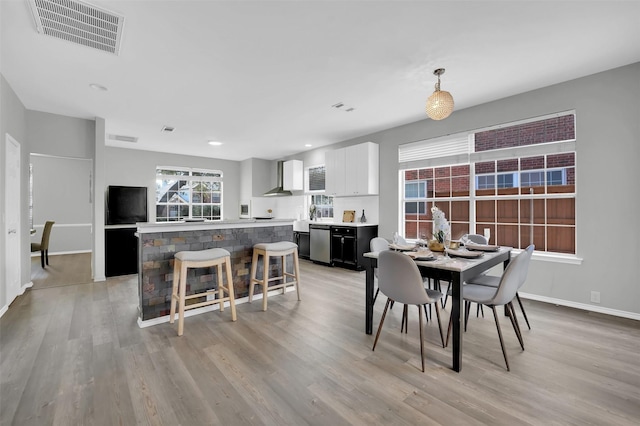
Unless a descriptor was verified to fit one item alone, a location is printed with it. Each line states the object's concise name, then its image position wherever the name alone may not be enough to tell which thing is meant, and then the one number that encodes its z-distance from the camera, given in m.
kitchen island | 3.00
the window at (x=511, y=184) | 3.59
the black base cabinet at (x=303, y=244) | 6.59
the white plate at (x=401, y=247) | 2.76
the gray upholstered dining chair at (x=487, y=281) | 2.72
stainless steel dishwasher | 5.94
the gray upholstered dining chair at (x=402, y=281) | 2.16
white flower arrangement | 2.77
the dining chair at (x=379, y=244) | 3.17
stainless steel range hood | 7.53
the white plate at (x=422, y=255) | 2.36
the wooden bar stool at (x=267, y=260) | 3.42
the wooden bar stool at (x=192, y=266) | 2.78
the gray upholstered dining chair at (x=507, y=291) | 2.15
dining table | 2.08
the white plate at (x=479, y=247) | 2.84
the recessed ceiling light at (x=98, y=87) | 3.47
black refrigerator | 5.04
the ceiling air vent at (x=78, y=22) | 2.13
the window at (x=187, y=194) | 7.47
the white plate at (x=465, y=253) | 2.47
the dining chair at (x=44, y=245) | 5.88
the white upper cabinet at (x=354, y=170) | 5.44
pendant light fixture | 2.75
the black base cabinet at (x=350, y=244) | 5.41
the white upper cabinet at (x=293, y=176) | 7.29
